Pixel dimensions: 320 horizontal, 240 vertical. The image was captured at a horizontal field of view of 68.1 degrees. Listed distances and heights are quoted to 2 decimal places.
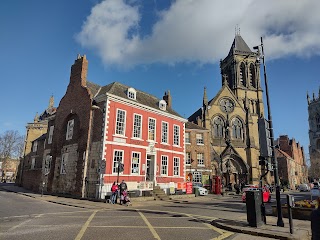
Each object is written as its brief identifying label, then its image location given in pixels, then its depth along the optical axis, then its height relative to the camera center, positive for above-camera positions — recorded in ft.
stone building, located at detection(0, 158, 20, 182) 174.62 +2.25
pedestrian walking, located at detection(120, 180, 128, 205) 57.00 -3.32
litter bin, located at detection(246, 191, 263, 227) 30.19 -3.96
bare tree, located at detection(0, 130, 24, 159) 176.86 +19.36
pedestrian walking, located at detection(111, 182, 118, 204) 57.36 -4.87
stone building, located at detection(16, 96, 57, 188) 126.21 +20.40
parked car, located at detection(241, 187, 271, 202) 69.72 -5.74
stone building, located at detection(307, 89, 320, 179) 319.68 +75.06
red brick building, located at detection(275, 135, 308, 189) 187.11 +12.47
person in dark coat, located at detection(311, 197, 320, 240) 14.46 -2.75
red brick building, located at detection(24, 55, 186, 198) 69.36 +10.78
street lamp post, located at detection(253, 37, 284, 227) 30.86 +1.96
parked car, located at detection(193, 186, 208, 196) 94.13 -5.86
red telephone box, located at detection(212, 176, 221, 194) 104.42 -3.85
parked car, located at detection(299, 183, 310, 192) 159.84 -6.67
